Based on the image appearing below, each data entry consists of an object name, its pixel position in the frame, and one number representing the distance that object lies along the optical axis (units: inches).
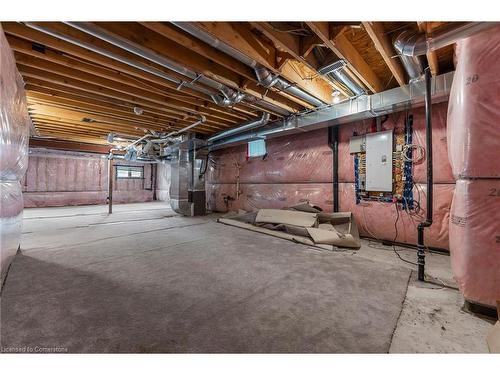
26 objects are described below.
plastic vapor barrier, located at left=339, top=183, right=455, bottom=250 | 108.7
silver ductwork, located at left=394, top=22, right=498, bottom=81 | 56.0
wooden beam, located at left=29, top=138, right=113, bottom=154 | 260.1
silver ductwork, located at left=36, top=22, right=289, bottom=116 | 70.6
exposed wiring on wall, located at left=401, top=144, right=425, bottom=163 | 115.4
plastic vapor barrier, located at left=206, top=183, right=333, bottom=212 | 161.0
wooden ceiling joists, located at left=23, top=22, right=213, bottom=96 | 71.1
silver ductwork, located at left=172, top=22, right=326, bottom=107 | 70.9
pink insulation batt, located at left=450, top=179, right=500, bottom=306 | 51.8
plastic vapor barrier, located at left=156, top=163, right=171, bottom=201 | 384.8
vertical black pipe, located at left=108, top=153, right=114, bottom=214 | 234.7
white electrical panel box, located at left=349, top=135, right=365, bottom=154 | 137.6
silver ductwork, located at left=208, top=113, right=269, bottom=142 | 157.1
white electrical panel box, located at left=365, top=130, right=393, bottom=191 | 125.1
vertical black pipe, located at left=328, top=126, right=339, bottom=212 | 150.6
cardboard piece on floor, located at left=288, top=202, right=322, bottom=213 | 151.2
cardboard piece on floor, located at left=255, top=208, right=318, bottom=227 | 135.0
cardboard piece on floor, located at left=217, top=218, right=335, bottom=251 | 114.2
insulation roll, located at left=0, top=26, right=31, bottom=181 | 57.0
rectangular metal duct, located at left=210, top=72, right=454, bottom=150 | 98.0
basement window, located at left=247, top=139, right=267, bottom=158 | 201.2
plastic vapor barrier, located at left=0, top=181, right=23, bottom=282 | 63.7
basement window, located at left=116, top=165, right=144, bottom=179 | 368.8
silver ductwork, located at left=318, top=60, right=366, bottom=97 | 88.5
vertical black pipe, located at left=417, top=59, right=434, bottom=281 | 76.5
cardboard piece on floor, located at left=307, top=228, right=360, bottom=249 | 112.9
